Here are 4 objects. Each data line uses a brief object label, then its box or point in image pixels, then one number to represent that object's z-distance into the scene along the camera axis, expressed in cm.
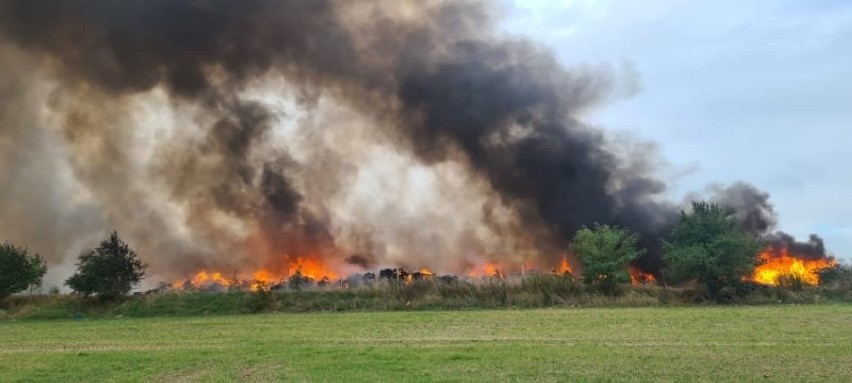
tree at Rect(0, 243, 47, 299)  5634
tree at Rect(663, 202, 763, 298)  4719
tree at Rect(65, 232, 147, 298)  5088
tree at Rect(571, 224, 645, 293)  4916
